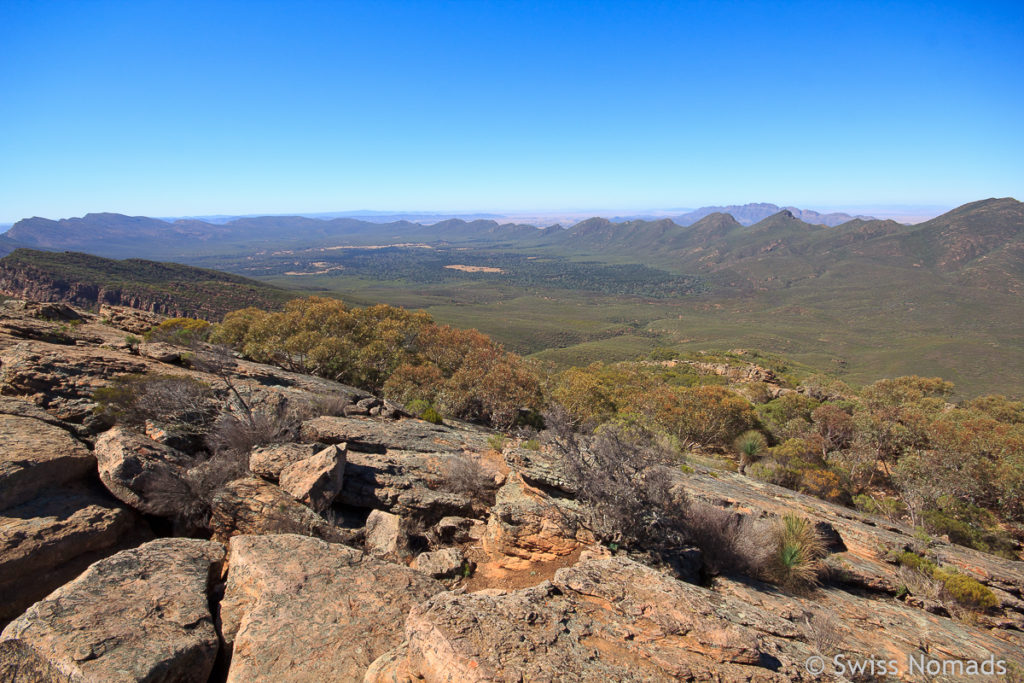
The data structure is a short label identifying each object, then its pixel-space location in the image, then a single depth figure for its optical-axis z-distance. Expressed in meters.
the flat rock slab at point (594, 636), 4.71
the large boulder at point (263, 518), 7.93
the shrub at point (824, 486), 18.47
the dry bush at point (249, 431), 10.05
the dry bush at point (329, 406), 14.49
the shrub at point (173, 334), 18.45
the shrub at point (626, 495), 8.18
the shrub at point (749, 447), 21.72
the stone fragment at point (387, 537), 7.95
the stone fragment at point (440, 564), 7.54
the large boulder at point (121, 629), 4.52
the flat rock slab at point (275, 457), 9.34
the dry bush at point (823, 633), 6.21
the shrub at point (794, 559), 8.74
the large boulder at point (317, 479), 8.60
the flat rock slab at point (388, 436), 11.80
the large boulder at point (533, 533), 8.29
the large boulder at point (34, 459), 6.75
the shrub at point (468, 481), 10.52
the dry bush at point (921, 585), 9.58
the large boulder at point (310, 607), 5.16
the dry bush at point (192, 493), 7.77
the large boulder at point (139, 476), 7.55
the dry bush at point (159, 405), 10.38
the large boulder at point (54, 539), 5.75
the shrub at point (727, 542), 8.58
